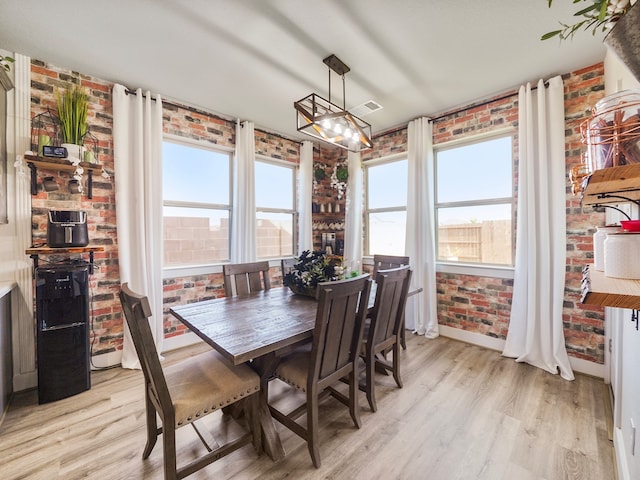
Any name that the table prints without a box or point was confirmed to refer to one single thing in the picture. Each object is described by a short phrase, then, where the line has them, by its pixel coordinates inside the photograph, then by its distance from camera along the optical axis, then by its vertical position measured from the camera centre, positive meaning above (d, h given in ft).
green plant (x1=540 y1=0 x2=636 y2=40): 1.98 +1.71
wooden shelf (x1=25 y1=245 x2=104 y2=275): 7.00 -0.25
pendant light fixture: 6.81 +2.90
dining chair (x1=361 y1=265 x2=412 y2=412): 6.58 -2.13
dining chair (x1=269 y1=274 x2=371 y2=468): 5.14 -2.39
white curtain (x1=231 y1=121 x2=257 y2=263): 11.71 +1.76
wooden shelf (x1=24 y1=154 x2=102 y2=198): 7.32 +2.07
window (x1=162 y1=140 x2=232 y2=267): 10.71 +1.45
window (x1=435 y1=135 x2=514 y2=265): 10.24 +1.37
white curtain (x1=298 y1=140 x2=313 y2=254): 14.01 +1.97
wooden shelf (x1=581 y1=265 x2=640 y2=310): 1.96 -0.41
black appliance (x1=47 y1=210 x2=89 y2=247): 7.29 +0.33
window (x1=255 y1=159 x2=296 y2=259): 13.25 +1.52
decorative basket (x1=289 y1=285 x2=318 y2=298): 7.71 -1.46
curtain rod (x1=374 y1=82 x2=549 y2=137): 9.58 +4.90
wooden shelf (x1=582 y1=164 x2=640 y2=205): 2.10 +0.43
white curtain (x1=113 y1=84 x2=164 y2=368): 8.91 +1.46
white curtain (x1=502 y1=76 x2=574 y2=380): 8.48 +0.19
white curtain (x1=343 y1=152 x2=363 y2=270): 14.03 +1.56
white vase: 7.72 +2.48
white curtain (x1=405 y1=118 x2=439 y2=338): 11.35 +0.43
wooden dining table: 4.76 -1.73
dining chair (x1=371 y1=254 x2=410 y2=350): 9.76 -0.93
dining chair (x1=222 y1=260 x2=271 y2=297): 8.26 -1.20
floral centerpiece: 7.70 -0.95
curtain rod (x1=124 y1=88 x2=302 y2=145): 9.26 +4.98
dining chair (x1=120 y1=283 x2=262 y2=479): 4.30 -2.61
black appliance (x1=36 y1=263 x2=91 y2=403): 7.05 -2.28
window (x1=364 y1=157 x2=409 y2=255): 13.17 +1.55
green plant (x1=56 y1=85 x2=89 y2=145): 7.98 +3.61
